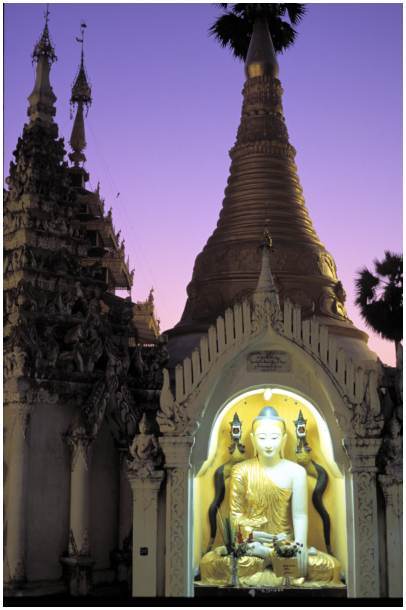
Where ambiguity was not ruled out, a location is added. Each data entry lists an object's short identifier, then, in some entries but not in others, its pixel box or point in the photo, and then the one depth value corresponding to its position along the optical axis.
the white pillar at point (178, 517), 12.25
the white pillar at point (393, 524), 12.17
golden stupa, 18.61
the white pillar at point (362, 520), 12.09
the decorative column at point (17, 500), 14.22
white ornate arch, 12.24
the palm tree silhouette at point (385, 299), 18.76
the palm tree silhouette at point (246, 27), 23.00
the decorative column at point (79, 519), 14.76
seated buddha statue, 12.60
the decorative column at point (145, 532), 12.36
